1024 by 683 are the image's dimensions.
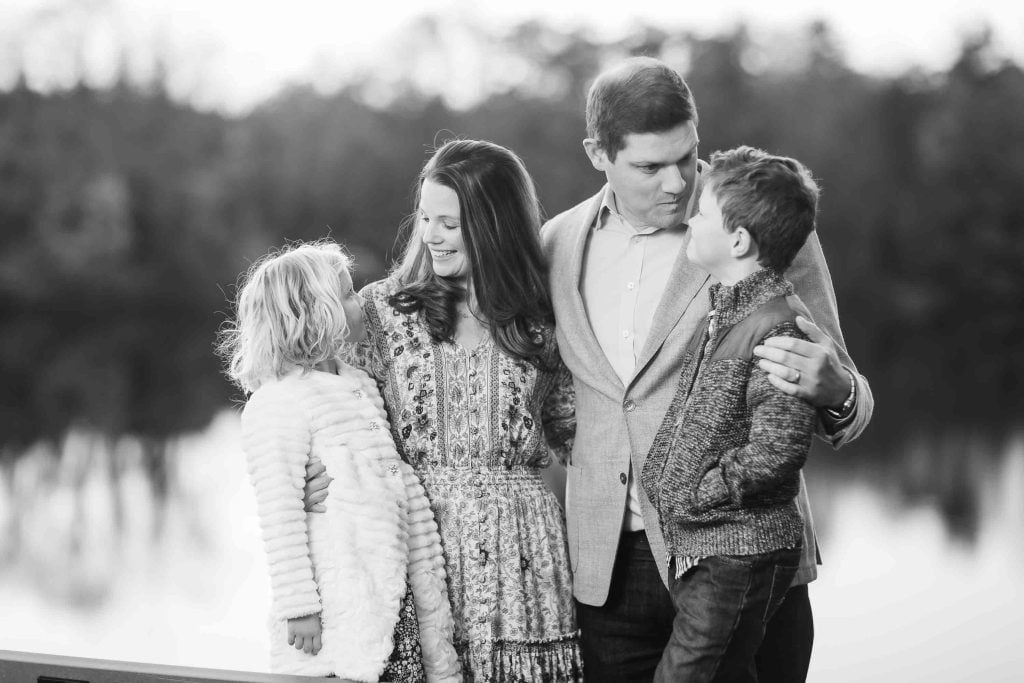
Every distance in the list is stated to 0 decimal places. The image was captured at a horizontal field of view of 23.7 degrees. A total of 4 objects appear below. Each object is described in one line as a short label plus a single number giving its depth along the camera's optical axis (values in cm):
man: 368
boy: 339
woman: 374
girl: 358
